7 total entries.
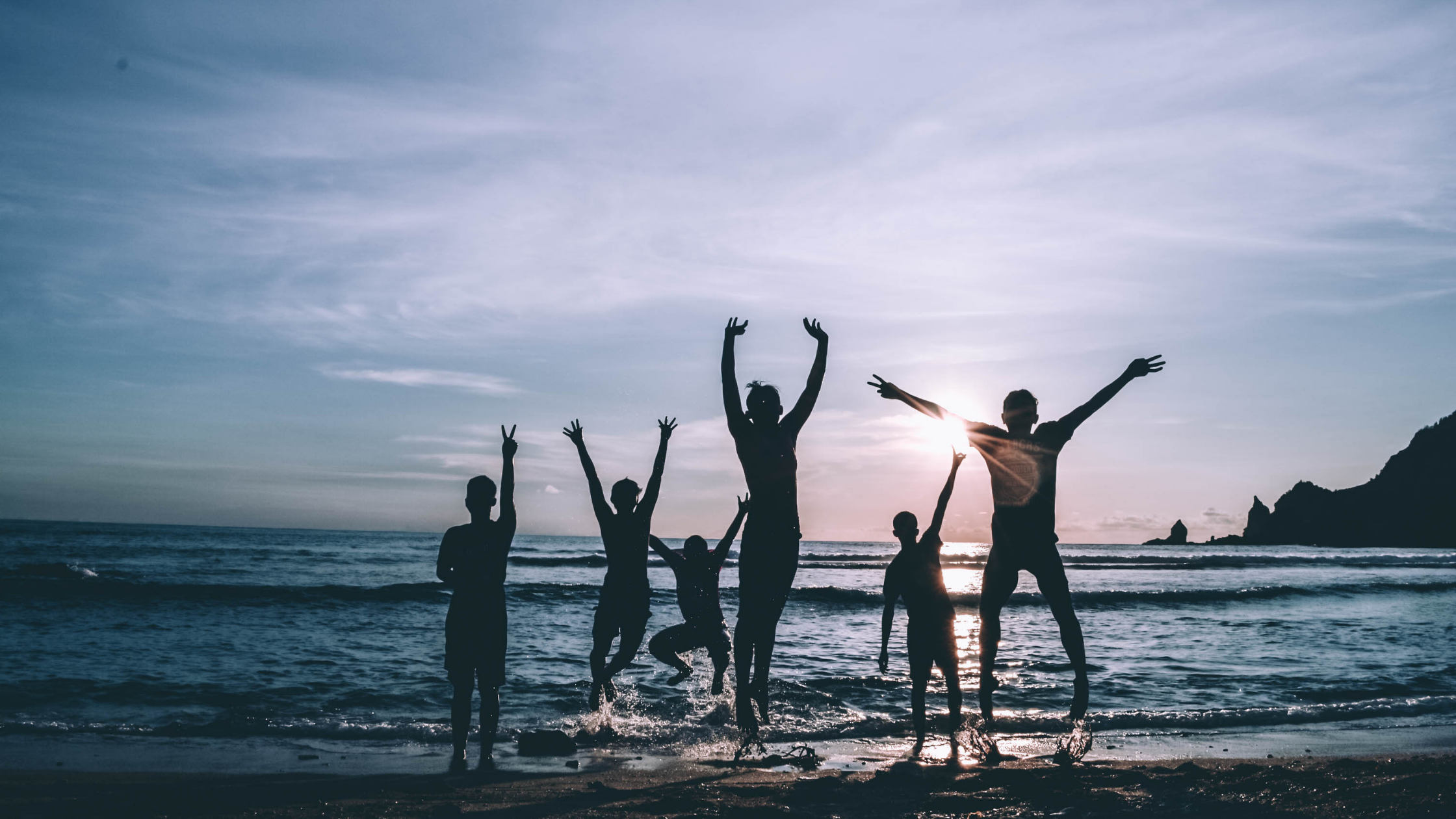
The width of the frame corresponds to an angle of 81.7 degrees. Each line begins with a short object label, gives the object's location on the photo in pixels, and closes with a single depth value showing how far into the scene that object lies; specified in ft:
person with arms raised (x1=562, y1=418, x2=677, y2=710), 25.50
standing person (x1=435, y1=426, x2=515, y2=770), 20.12
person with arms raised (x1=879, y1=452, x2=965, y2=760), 23.89
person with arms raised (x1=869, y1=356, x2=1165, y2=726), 18.79
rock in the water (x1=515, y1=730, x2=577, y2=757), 23.30
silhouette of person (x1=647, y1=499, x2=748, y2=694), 26.14
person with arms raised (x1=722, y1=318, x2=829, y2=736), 17.53
